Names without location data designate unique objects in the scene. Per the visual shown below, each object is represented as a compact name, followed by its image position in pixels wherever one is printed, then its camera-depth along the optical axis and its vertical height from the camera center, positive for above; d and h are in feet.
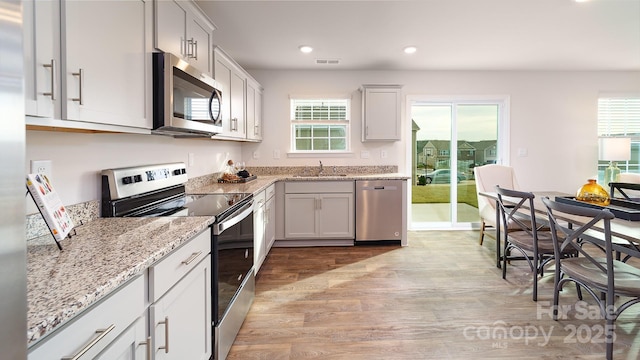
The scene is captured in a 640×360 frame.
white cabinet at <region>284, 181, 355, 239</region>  12.90 -1.58
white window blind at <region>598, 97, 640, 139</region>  15.33 +2.73
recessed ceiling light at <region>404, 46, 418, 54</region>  11.71 +4.62
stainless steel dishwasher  12.98 -1.59
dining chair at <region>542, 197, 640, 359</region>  5.73 -2.00
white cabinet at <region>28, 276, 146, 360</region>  2.22 -1.29
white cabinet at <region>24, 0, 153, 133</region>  3.16 +1.31
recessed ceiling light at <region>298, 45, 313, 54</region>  11.55 +4.58
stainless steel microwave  5.51 +1.41
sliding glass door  15.38 +0.87
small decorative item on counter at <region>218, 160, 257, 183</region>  10.99 -0.14
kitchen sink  14.39 -0.17
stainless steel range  5.43 -0.78
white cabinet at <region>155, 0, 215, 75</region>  5.70 +2.87
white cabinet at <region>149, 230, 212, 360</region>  3.59 -1.73
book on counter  3.53 -0.41
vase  7.84 -0.58
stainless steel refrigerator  1.58 -0.10
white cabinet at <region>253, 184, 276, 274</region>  9.01 -1.72
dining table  5.69 -1.09
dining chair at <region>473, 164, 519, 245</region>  12.69 -0.38
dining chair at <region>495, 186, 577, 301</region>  8.18 -1.90
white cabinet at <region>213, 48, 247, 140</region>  9.02 +2.49
